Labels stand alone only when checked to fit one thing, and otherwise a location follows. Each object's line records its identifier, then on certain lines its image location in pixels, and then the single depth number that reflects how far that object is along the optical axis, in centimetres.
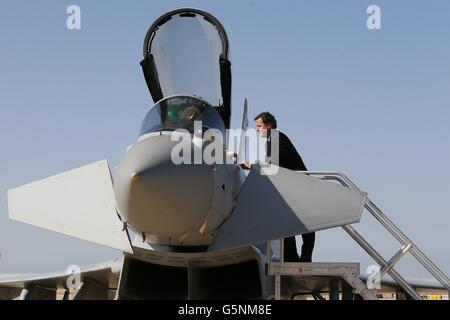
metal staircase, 811
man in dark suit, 936
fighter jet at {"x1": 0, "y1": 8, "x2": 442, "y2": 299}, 693
